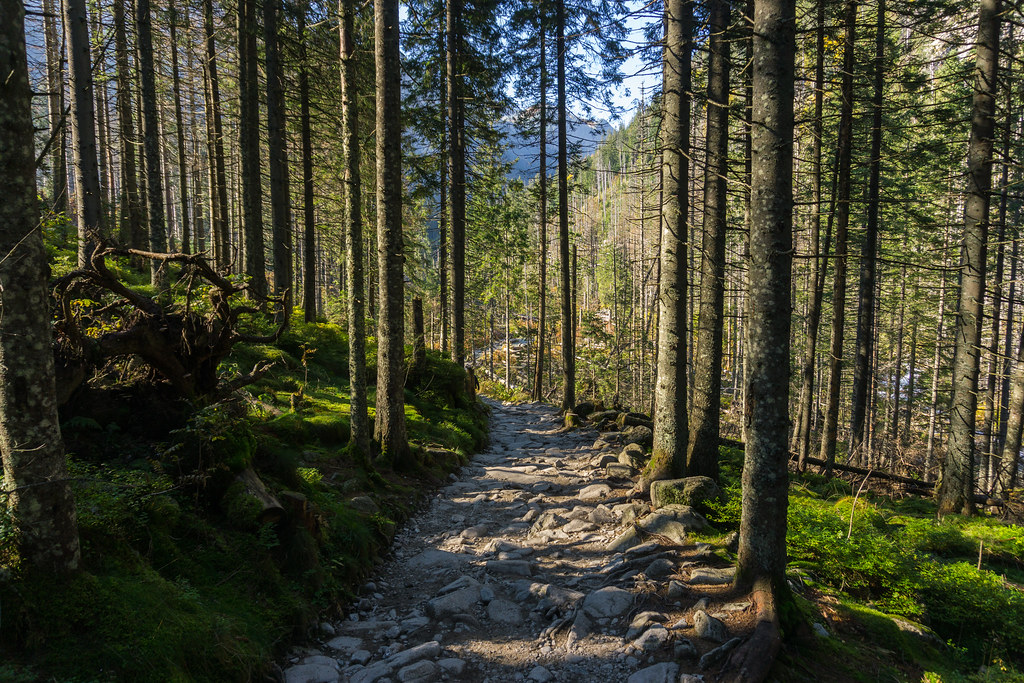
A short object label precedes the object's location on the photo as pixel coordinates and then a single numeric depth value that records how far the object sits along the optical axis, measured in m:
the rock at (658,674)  3.59
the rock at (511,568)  5.61
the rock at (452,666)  3.91
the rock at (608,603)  4.50
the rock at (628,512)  6.44
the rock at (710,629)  3.92
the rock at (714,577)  4.67
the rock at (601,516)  6.65
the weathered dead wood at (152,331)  4.27
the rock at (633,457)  9.02
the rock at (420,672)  3.76
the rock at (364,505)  6.23
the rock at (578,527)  6.50
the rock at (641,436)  10.40
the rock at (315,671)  3.64
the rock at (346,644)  4.20
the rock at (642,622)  4.19
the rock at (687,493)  6.41
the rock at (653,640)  3.98
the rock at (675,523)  5.76
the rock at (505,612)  4.70
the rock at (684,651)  3.79
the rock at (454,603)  4.80
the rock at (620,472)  8.48
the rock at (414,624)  4.56
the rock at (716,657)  3.64
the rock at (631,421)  12.85
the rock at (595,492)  7.61
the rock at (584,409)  15.97
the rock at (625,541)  5.78
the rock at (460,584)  5.21
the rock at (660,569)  5.05
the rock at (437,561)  5.85
